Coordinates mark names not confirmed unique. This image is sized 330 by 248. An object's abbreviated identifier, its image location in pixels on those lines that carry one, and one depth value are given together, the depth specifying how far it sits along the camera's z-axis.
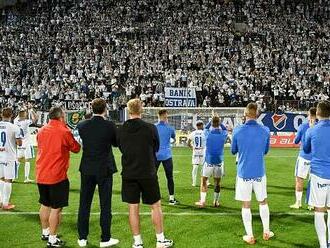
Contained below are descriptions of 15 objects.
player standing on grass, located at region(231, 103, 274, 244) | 9.12
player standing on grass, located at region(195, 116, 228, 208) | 12.21
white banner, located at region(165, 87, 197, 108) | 32.50
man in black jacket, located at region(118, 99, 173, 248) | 8.44
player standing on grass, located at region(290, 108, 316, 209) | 11.47
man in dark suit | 8.80
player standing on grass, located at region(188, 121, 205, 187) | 14.64
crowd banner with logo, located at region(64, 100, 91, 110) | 35.25
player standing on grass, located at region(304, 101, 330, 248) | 8.26
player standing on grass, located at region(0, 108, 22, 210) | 11.74
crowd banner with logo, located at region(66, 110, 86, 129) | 30.22
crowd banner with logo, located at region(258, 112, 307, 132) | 29.31
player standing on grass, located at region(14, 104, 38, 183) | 15.97
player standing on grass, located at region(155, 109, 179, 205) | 12.16
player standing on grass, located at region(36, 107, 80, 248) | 8.86
